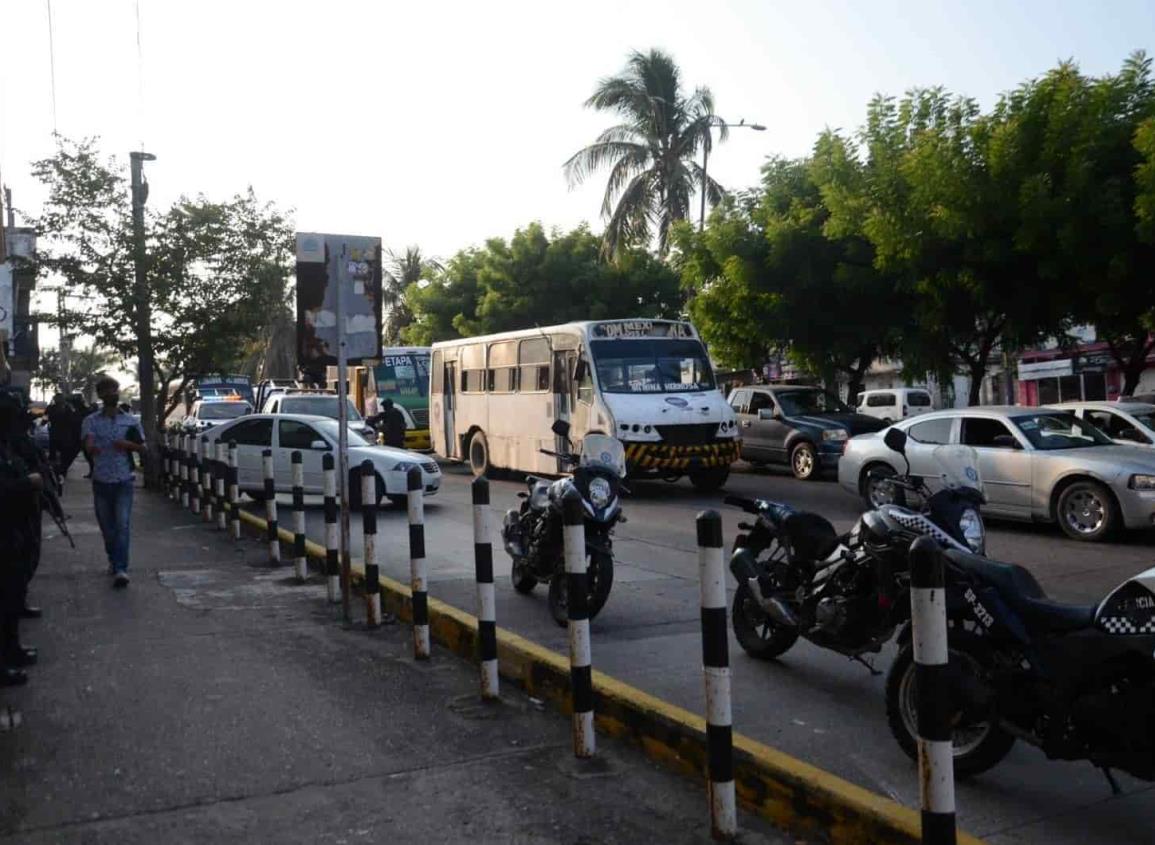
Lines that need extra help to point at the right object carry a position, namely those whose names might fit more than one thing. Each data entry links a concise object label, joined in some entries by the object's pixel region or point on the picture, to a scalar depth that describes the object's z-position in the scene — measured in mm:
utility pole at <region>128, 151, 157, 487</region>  19984
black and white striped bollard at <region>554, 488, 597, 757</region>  4980
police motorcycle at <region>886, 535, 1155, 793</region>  3941
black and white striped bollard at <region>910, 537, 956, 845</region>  3162
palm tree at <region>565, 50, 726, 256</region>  33781
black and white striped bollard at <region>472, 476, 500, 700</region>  5910
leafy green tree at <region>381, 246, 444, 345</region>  57031
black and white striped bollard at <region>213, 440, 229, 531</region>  13732
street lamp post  30592
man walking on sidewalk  9789
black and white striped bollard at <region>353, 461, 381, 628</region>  7684
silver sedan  11641
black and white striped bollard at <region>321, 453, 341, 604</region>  8805
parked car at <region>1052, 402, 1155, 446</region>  14859
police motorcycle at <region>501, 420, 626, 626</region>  8109
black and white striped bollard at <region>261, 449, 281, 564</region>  10789
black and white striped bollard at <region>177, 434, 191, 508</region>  16406
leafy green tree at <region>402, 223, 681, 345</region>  35438
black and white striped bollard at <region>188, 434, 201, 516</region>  15664
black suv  20281
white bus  17047
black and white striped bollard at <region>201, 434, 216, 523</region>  14953
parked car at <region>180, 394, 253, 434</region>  32125
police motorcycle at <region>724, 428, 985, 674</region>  5555
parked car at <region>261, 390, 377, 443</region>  21953
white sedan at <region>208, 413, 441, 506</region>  15914
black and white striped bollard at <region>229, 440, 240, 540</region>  12820
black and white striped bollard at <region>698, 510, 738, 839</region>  4102
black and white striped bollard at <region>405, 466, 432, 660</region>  6883
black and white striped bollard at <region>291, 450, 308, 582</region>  9867
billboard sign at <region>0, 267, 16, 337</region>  14178
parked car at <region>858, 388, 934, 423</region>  35656
